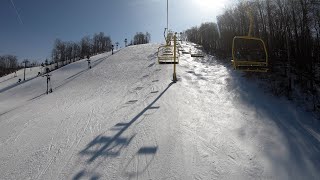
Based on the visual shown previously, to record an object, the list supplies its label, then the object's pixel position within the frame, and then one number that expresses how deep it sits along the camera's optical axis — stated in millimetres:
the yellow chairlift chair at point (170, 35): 15830
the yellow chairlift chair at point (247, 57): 8628
